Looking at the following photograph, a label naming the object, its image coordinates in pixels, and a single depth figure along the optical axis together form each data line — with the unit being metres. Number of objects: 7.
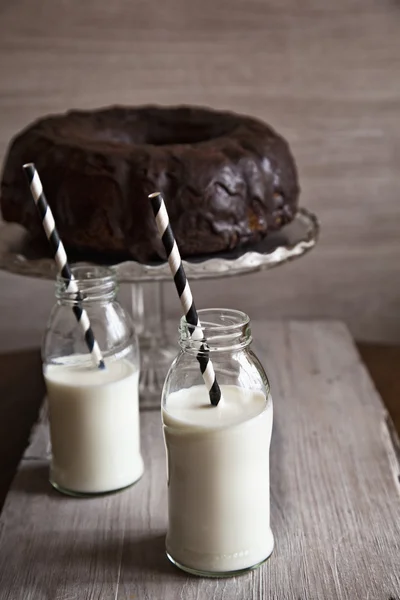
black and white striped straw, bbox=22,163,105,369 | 0.76
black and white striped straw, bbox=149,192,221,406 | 0.71
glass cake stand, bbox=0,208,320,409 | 0.86
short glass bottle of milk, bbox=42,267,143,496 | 0.80
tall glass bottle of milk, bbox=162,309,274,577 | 0.71
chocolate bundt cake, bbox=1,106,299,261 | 0.88
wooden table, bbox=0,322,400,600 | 0.71
